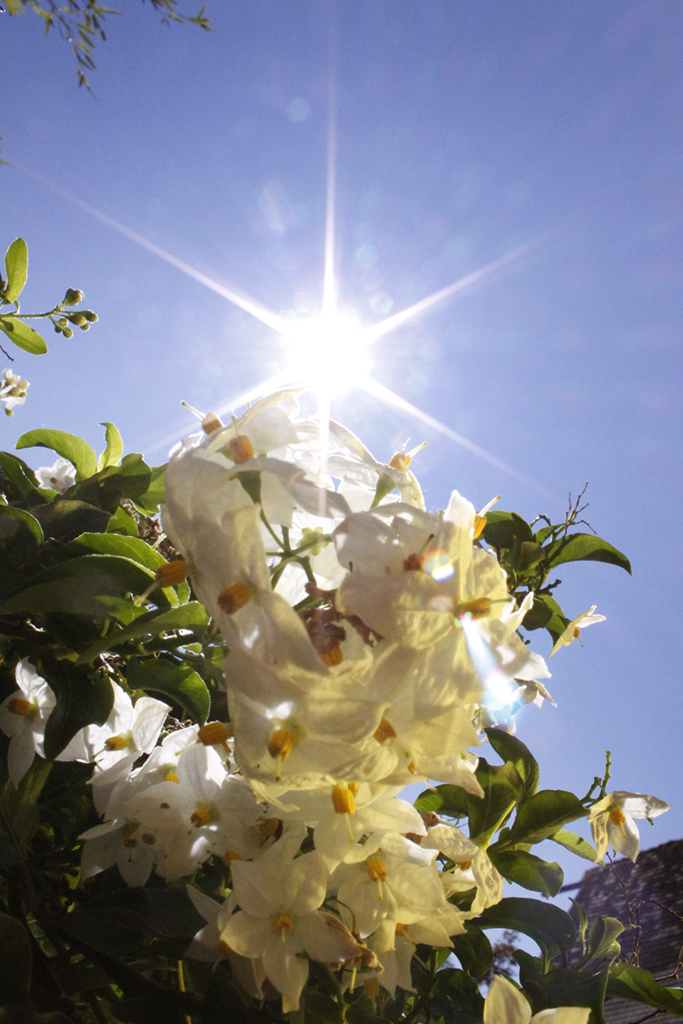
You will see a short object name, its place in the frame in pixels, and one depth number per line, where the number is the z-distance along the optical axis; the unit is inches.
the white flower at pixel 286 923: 6.7
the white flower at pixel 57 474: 15.5
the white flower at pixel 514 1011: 7.8
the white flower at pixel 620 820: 8.9
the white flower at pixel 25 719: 7.8
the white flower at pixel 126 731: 8.1
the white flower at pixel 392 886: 6.8
